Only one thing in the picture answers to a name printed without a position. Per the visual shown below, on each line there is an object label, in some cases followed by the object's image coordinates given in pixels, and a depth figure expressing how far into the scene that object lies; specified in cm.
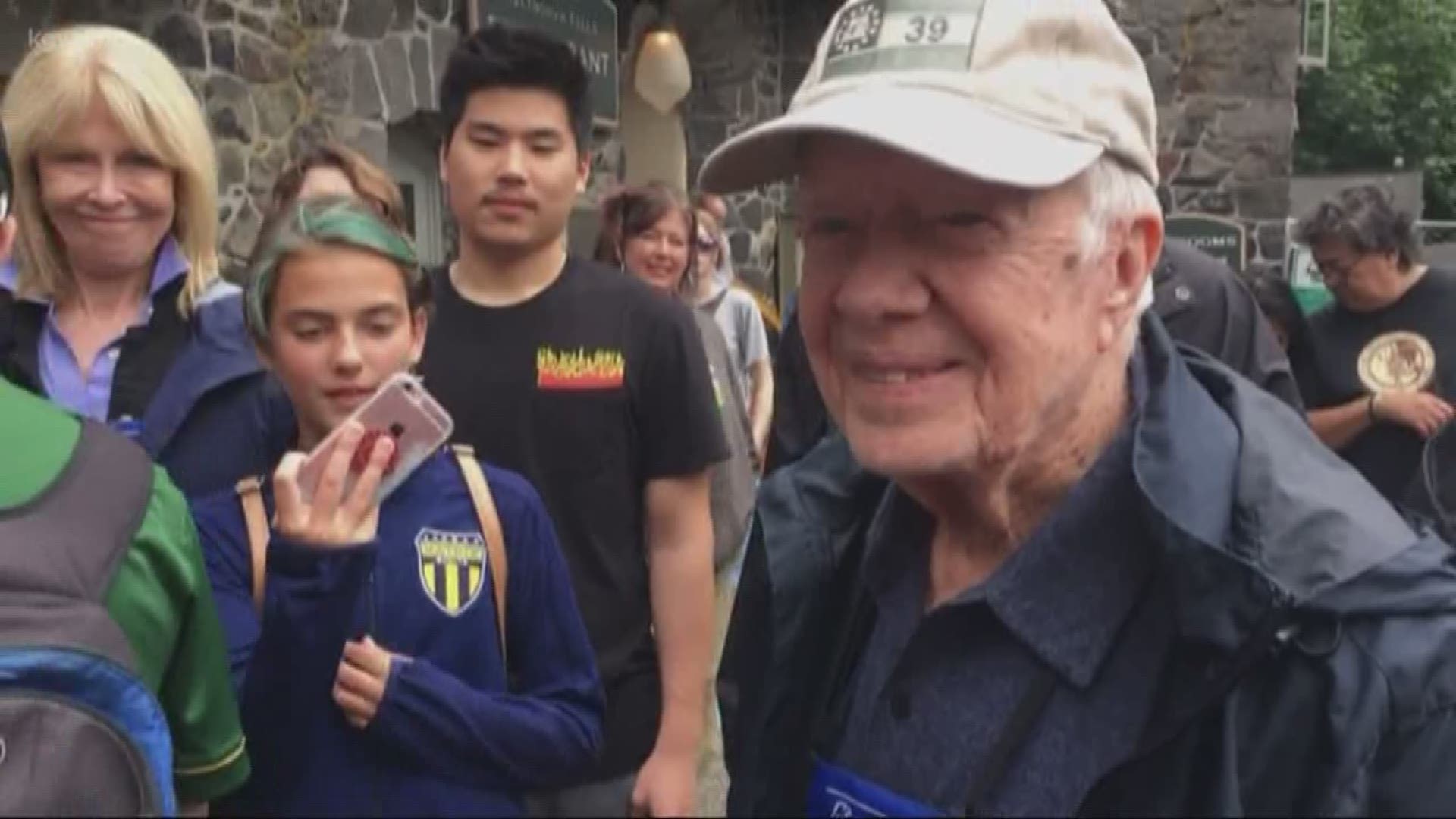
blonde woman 219
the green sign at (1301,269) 1137
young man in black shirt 260
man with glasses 459
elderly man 117
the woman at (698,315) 375
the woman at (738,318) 569
